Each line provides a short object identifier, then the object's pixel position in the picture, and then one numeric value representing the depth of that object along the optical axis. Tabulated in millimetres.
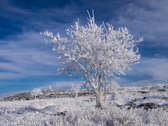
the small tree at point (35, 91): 40853
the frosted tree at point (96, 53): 14211
